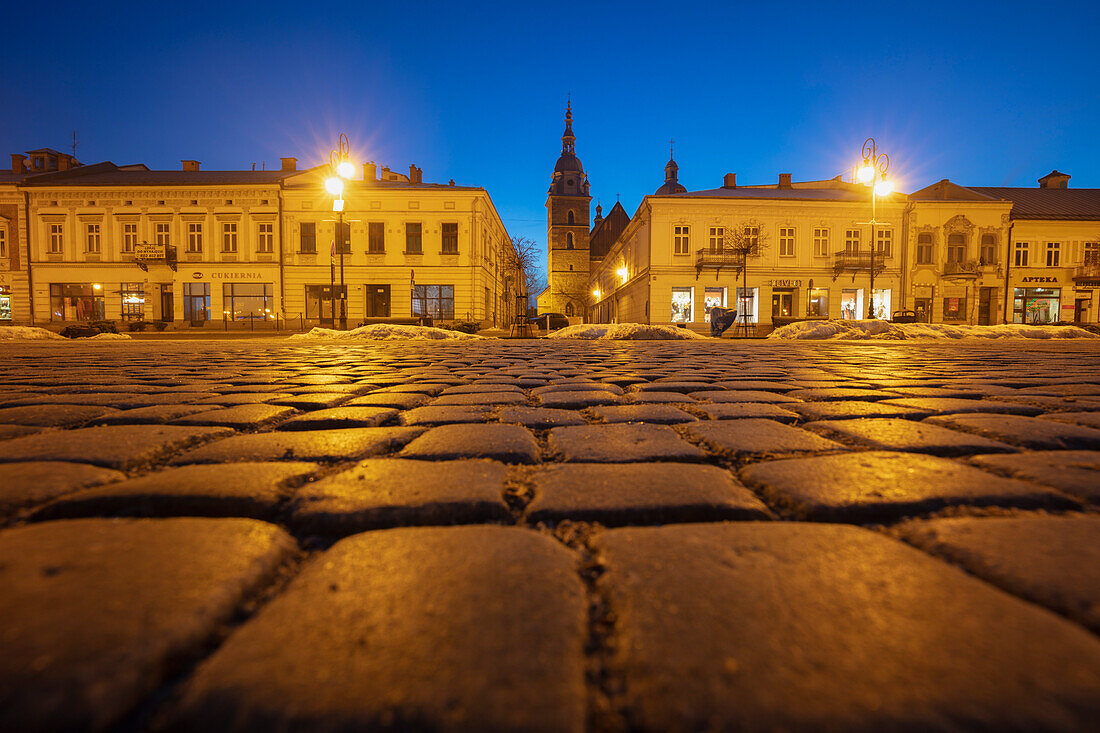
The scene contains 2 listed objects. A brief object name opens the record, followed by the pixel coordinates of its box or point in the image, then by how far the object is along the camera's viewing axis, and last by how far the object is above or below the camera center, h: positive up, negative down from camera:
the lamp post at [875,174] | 15.72 +5.07
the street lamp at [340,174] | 14.06 +4.47
